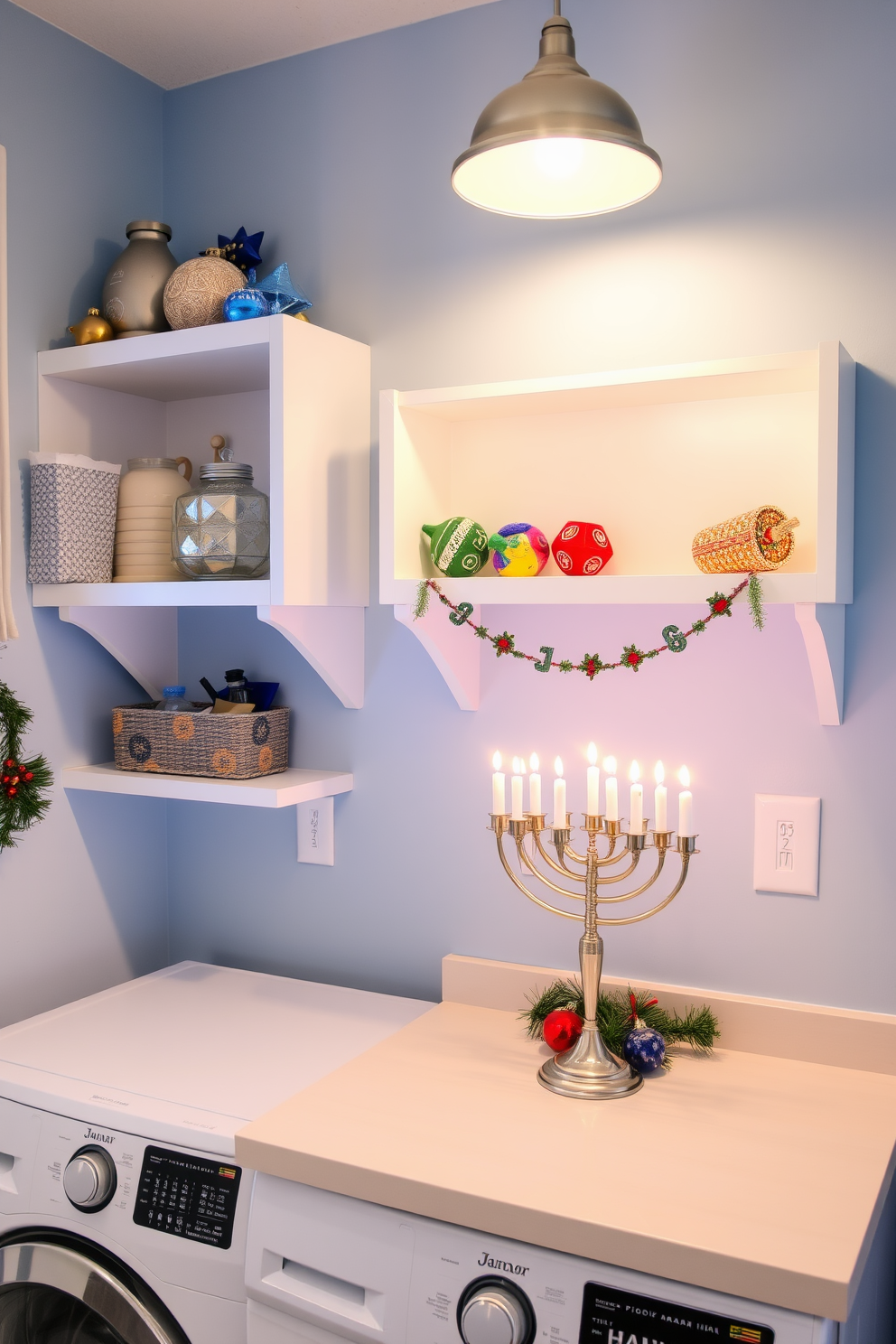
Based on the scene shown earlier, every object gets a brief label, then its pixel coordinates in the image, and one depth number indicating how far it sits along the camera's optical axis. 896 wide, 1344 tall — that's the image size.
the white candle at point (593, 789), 1.43
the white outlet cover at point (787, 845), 1.54
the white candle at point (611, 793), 1.42
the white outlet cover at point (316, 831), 1.94
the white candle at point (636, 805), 1.42
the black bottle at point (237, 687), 1.91
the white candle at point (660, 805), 1.41
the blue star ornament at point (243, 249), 1.86
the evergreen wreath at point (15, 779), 1.76
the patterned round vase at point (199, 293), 1.75
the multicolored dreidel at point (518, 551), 1.55
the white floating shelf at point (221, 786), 1.73
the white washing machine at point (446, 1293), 1.05
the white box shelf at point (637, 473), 1.38
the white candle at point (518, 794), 1.50
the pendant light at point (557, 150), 1.17
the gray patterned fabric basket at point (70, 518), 1.76
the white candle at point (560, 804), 1.45
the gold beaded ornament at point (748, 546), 1.35
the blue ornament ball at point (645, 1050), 1.45
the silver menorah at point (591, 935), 1.41
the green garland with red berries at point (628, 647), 1.33
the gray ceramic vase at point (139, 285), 1.82
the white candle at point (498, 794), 1.48
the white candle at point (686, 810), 1.41
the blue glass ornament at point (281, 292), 1.76
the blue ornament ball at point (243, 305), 1.70
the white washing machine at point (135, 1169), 1.34
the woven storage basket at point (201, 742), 1.81
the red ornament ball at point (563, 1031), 1.49
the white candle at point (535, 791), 1.49
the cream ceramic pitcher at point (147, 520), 1.83
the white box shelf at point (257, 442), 1.64
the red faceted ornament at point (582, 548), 1.52
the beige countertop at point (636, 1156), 1.06
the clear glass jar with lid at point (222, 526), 1.71
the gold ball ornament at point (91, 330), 1.81
